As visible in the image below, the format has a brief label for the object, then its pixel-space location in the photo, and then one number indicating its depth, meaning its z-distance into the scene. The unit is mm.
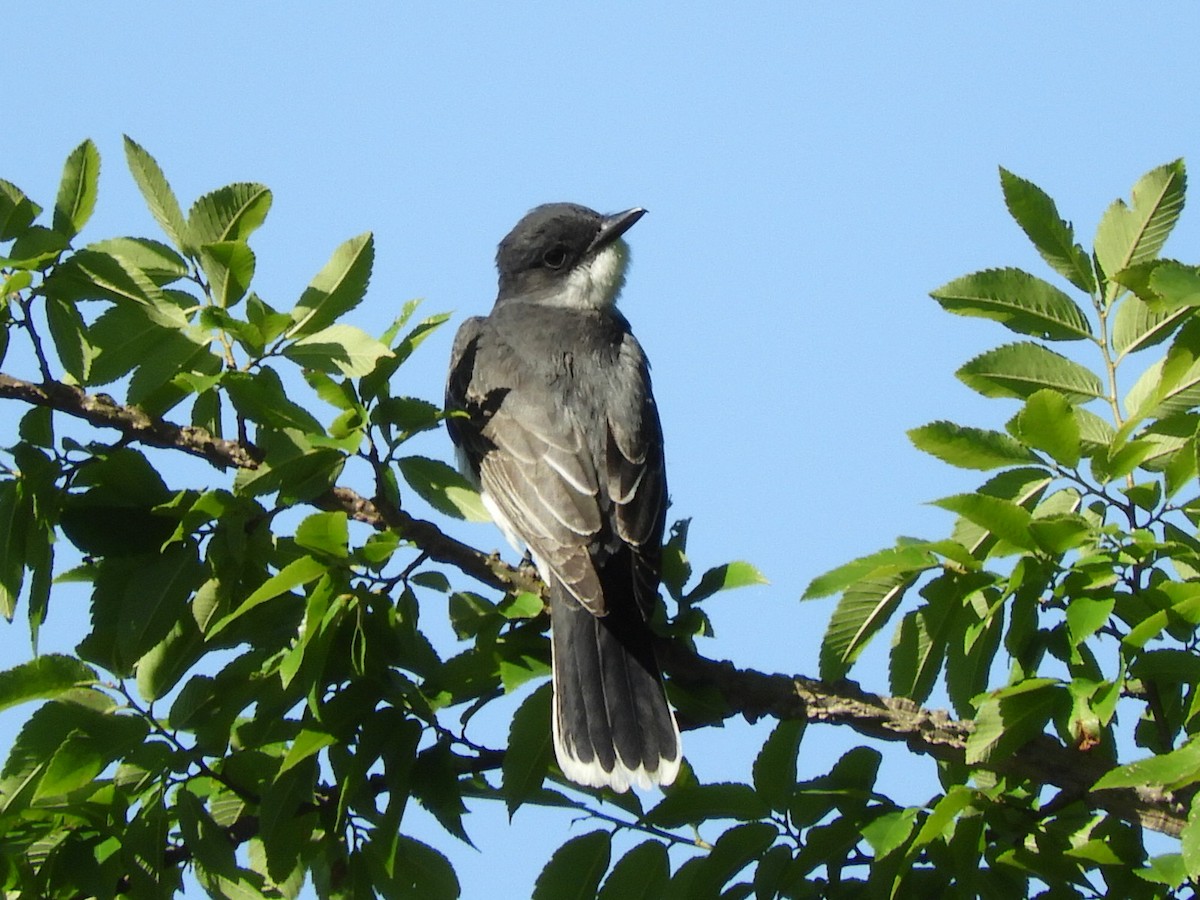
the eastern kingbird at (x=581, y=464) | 8430
